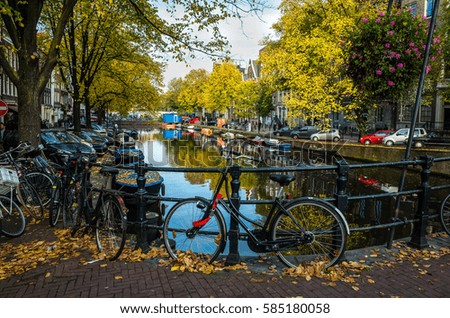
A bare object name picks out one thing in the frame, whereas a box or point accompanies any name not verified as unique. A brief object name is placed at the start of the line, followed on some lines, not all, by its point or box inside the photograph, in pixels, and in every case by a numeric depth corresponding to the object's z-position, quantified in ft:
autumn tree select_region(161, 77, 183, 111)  409.90
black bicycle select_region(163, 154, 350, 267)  14.10
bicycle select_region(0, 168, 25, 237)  20.02
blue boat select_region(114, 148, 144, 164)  58.75
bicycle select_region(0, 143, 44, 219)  23.85
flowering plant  45.60
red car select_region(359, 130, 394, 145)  104.01
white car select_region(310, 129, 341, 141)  116.88
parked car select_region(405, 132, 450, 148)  75.12
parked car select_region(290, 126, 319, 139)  131.38
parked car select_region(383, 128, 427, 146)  98.68
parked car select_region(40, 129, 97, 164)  58.13
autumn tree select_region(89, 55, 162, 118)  92.73
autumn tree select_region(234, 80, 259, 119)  180.67
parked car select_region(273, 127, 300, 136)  141.59
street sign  44.91
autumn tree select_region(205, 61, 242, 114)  214.48
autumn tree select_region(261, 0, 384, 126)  84.02
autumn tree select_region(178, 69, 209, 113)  307.17
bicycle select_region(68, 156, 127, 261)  15.75
